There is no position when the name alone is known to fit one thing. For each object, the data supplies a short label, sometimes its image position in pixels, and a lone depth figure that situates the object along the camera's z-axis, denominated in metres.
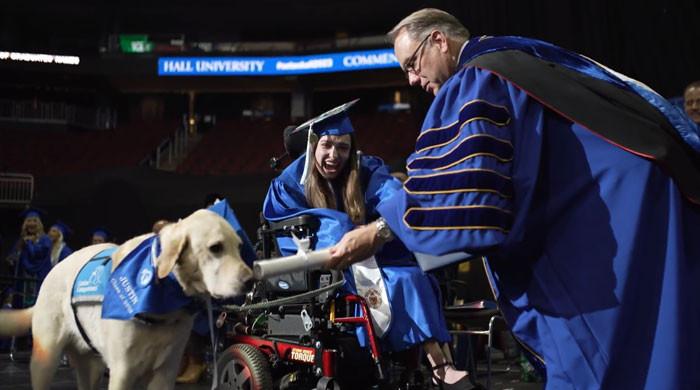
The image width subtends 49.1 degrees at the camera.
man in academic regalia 1.75
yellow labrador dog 3.11
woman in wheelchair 3.68
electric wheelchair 3.75
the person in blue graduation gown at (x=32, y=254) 10.90
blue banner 23.86
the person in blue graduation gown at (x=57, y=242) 11.04
